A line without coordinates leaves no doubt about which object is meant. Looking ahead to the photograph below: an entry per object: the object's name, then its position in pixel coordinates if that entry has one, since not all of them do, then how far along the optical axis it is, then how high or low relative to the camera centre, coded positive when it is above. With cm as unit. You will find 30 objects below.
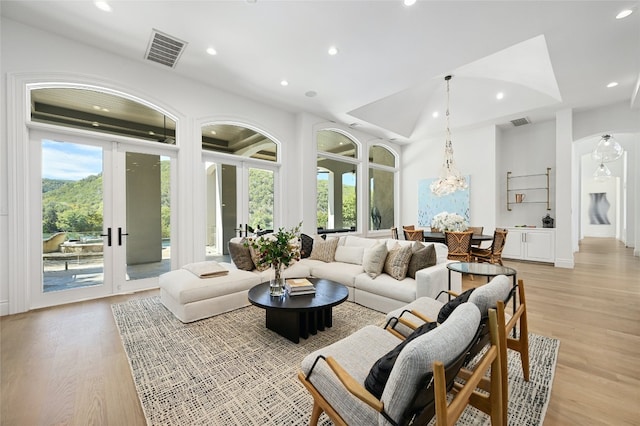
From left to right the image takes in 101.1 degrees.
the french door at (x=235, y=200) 511 +25
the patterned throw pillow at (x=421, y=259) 339 -63
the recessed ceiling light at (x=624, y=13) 302 +227
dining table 557 -58
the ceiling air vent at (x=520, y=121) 655 +226
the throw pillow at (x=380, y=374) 117 -74
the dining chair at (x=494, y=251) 512 -80
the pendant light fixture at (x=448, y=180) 569 +68
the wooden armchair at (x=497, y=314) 157 -83
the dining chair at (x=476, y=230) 631 -47
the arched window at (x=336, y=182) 671 +80
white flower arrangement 561 -27
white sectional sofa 306 -94
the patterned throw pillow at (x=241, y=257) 399 -69
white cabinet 626 -86
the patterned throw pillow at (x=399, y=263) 338 -68
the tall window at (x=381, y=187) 807 +76
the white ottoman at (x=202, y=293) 306 -99
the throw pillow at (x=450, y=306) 167 -62
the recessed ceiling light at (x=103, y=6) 298 +239
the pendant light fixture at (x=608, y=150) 479 +109
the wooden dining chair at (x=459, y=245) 491 -65
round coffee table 255 -93
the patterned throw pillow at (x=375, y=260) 353 -66
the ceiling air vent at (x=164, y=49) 357 +237
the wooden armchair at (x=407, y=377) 99 -79
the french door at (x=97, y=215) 361 -3
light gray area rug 173 -131
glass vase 288 -82
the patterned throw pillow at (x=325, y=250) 452 -68
